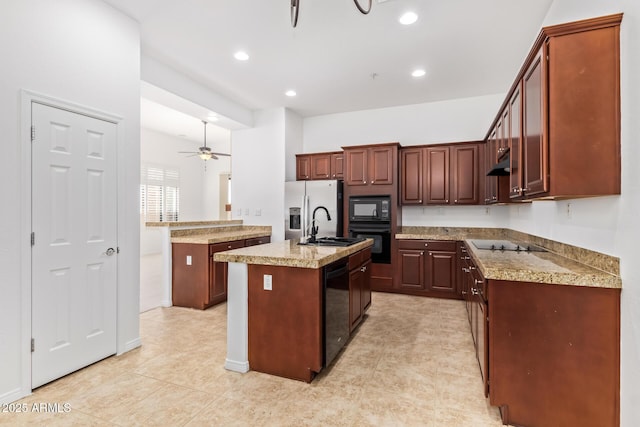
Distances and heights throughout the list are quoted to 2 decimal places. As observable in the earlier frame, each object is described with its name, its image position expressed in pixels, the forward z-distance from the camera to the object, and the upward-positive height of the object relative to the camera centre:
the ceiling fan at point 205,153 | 6.59 +1.31
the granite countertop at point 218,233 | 4.14 -0.28
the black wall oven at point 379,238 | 4.92 -0.34
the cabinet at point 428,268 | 4.55 -0.77
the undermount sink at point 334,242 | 3.10 -0.27
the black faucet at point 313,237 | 3.21 -0.22
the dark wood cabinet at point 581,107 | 1.69 +0.60
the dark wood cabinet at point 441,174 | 4.70 +0.65
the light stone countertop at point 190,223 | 4.27 -0.12
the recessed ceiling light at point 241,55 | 3.62 +1.88
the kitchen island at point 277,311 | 2.28 -0.72
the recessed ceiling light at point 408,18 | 2.87 +1.85
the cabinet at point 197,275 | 4.08 -0.80
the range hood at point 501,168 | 2.91 +0.50
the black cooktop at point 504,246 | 2.85 -0.29
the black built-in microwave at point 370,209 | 4.92 +0.11
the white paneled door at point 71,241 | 2.26 -0.21
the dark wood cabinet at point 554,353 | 1.66 -0.76
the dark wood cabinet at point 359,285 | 2.98 -0.73
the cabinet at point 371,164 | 4.93 +0.83
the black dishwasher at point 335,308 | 2.37 -0.76
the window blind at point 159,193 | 7.98 +0.59
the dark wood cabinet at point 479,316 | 2.01 -0.76
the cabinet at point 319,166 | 5.54 +0.91
